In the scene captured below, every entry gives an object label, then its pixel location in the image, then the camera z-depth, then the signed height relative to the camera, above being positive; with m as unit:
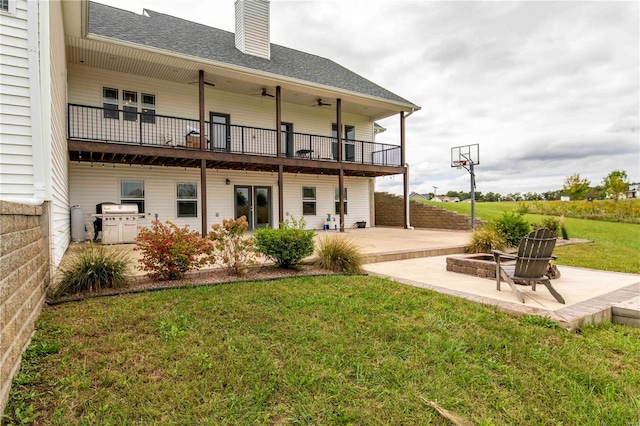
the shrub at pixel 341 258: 6.16 -0.93
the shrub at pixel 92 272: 4.29 -0.82
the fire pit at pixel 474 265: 5.80 -1.08
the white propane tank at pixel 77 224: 10.38 -0.38
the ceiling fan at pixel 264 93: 13.20 +4.83
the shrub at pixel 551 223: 11.14 -0.59
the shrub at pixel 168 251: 4.98 -0.62
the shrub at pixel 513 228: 9.29 -0.61
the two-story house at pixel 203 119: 9.88 +3.48
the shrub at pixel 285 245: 5.97 -0.64
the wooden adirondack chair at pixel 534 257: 4.41 -0.69
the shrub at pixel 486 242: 8.52 -0.91
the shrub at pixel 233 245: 5.53 -0.60
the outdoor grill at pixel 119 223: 9.84 -0.33
